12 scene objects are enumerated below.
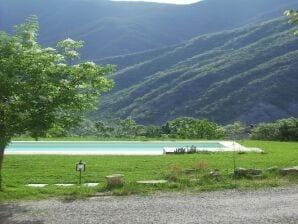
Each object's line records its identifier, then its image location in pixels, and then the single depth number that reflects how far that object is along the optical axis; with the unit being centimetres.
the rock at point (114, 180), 1211
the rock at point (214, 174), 1326
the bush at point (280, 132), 2952
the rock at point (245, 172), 1346
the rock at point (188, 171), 1428
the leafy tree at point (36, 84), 1055
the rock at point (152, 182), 1243
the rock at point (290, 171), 1370
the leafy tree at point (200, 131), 3341
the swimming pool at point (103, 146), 2388
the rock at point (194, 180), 1269
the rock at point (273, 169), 1399
